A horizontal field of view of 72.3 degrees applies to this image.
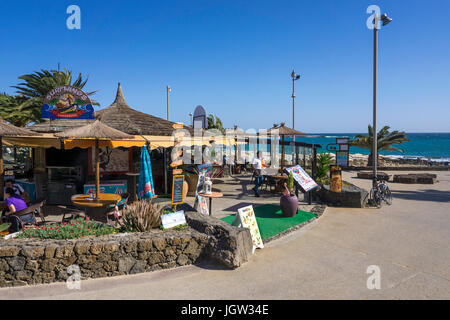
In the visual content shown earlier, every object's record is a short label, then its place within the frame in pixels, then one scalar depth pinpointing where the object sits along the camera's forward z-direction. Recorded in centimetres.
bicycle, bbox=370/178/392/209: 1035
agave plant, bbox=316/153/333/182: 1351
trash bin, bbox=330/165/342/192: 1055
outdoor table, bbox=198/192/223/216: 795
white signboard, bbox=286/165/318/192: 1012
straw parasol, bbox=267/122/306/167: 1248
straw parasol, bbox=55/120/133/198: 708
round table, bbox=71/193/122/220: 733
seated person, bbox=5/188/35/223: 614
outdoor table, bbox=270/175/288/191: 1176
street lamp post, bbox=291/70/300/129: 2485
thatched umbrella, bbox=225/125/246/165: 1579
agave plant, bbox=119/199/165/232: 580
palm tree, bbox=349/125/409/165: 2573
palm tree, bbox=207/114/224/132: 2286
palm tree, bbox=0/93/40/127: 1881
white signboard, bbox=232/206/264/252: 621
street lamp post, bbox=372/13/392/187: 1106
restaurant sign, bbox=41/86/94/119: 1057
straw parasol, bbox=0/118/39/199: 669
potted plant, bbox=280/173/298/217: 844
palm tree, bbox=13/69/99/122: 2148
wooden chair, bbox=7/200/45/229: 605
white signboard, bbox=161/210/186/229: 588
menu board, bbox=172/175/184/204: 783
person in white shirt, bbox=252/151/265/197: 1145
